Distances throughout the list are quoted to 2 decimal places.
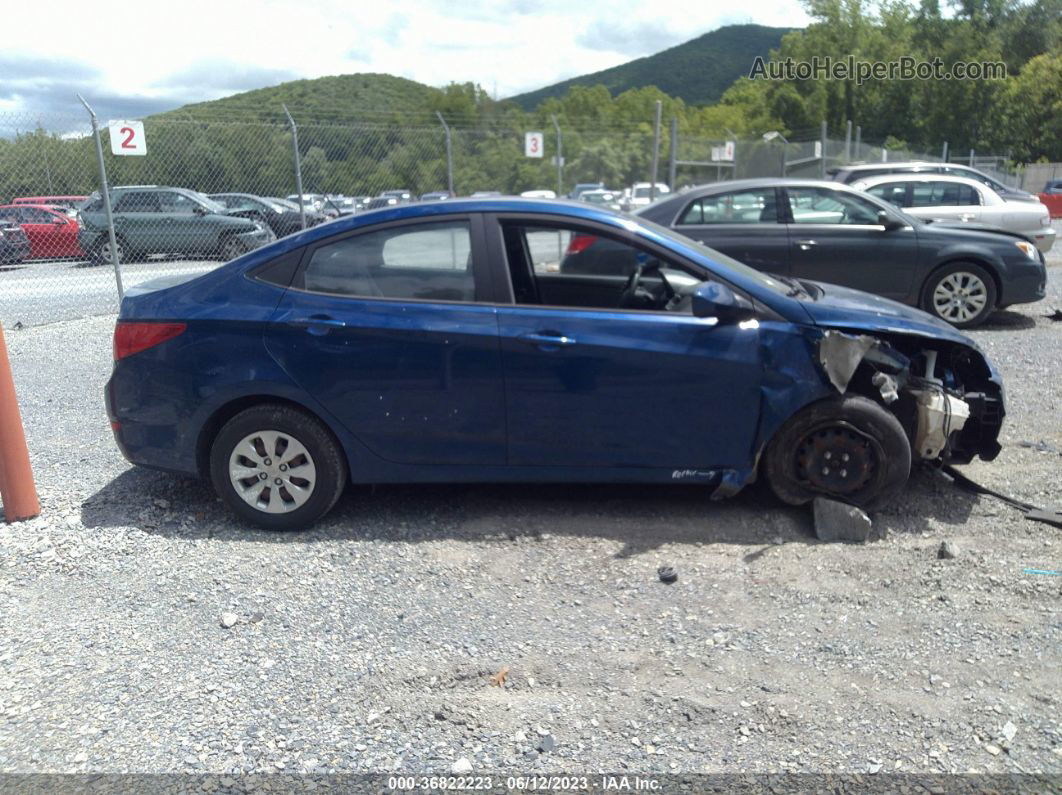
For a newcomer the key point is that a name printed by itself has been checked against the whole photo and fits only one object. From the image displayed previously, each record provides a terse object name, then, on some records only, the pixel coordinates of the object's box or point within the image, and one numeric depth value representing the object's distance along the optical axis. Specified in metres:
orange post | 4.78
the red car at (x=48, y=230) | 16.22
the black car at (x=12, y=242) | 15.38
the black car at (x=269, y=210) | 17.09
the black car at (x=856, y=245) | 9.49
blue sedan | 4.55
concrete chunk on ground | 4.55
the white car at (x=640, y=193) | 23.03
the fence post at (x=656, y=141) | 16.64
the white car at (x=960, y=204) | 13.01
